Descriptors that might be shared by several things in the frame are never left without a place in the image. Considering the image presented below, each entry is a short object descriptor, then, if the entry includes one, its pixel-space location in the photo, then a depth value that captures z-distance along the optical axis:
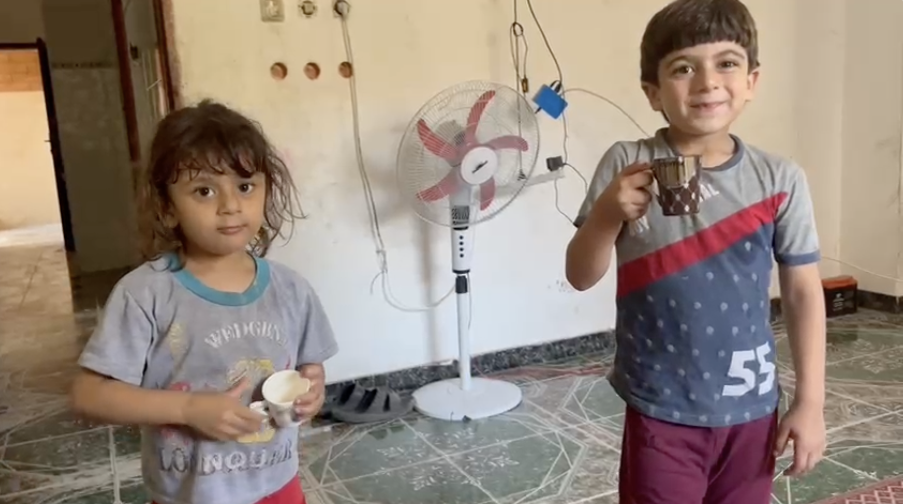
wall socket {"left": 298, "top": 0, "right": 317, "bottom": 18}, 2.56
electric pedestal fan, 2.49
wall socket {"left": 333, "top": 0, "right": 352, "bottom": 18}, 2.61
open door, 6.46
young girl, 1.02
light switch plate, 2.51
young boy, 1.14
